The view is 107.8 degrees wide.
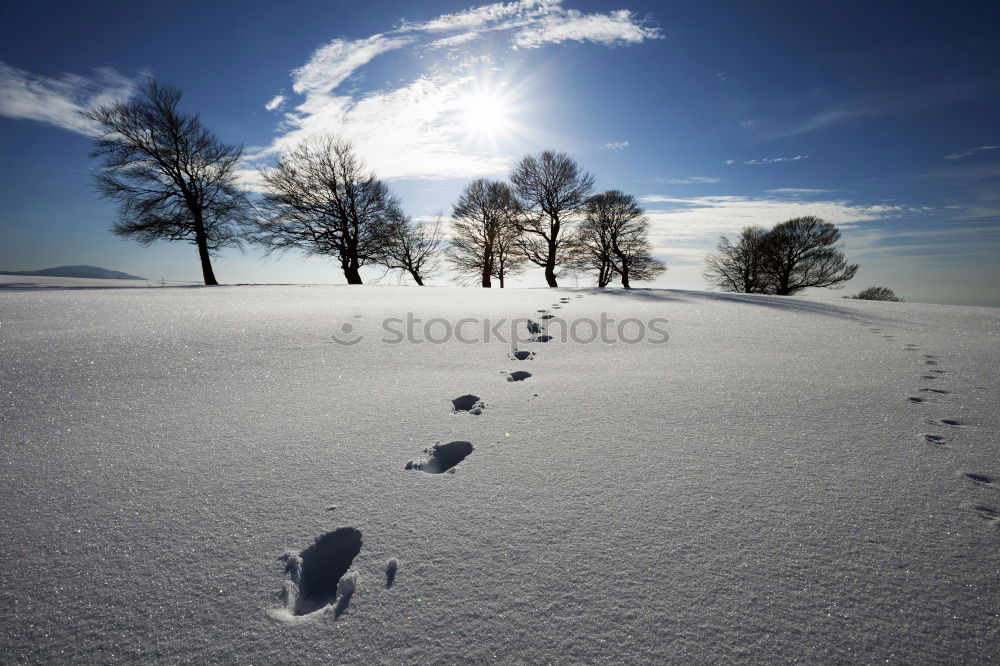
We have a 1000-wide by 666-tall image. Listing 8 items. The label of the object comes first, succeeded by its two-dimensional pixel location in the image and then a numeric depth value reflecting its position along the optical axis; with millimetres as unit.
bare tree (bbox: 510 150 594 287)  16906
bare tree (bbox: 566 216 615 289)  18969
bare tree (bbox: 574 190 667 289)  18797
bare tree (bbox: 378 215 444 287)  16984
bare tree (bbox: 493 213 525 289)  18281
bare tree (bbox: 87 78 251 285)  11008
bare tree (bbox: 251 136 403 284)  14523
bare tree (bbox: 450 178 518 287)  17953
